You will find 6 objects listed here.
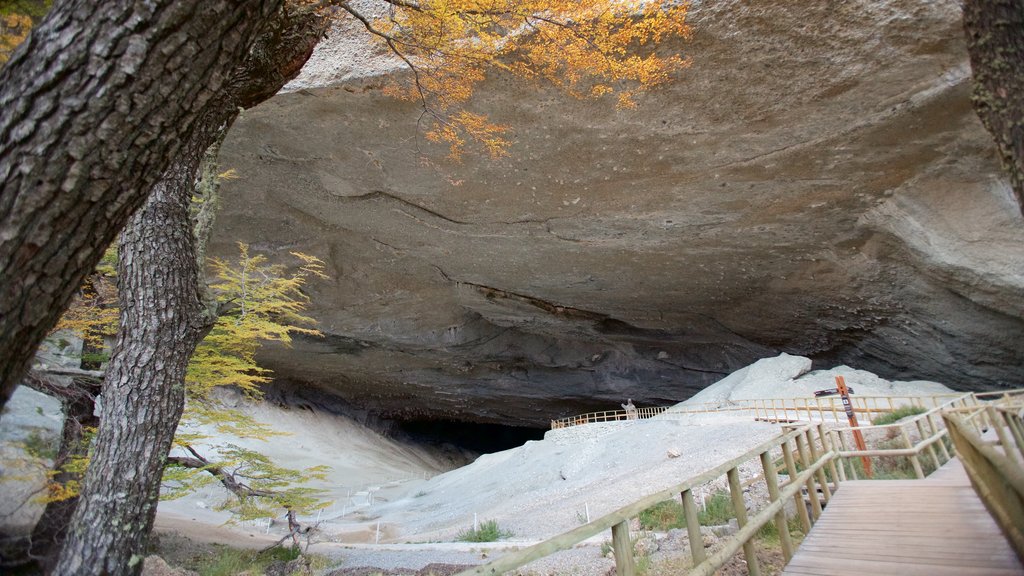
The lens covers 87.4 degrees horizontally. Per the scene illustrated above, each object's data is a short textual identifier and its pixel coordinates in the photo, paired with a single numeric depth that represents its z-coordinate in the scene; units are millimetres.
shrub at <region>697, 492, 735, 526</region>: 6824
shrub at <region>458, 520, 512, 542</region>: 8953
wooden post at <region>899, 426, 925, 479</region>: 6590
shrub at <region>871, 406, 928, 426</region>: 10916
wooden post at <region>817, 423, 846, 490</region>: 5699
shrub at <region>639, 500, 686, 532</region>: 7316
